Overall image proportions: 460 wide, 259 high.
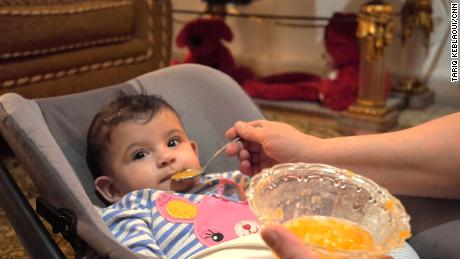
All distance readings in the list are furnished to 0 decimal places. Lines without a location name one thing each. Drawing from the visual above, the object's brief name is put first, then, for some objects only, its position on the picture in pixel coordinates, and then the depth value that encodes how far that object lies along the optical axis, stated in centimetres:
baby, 80
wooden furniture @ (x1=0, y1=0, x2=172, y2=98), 162
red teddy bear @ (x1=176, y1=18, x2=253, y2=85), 249
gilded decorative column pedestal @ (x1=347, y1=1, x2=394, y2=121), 193
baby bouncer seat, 68
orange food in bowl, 54
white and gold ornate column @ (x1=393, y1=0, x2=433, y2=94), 213
